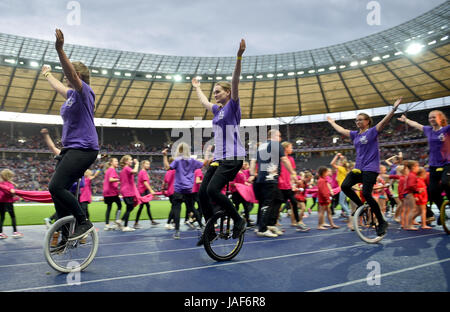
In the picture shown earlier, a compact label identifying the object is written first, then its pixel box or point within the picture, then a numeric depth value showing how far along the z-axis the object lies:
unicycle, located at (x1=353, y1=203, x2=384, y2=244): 5.03
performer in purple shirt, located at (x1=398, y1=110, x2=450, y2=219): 5.43
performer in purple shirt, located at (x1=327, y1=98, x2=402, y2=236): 4.91
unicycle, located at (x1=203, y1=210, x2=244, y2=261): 3.68
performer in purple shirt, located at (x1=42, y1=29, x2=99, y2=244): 3.14
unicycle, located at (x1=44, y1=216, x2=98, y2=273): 3.20
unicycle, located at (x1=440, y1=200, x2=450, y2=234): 5.47
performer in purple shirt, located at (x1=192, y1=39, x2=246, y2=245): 3.66
